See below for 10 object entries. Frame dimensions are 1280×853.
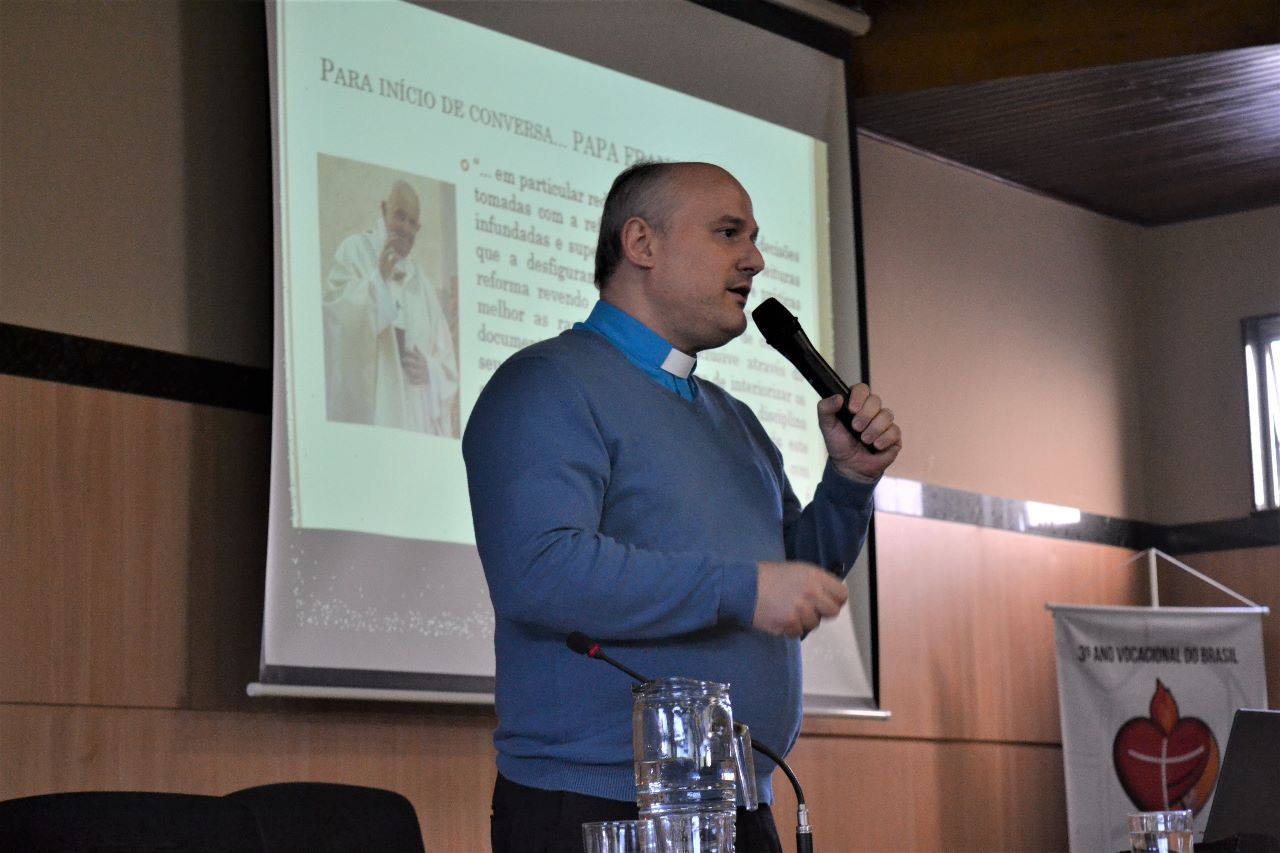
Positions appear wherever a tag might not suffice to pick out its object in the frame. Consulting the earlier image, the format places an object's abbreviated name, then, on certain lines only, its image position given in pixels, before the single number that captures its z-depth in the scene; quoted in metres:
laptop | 3.34
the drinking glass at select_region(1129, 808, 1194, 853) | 2.91
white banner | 6.65
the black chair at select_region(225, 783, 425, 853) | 3.42
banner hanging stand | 7.52
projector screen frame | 5.85
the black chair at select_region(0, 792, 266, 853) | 2.83
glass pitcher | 2.73
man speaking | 3.11
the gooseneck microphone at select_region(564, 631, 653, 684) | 2.85
